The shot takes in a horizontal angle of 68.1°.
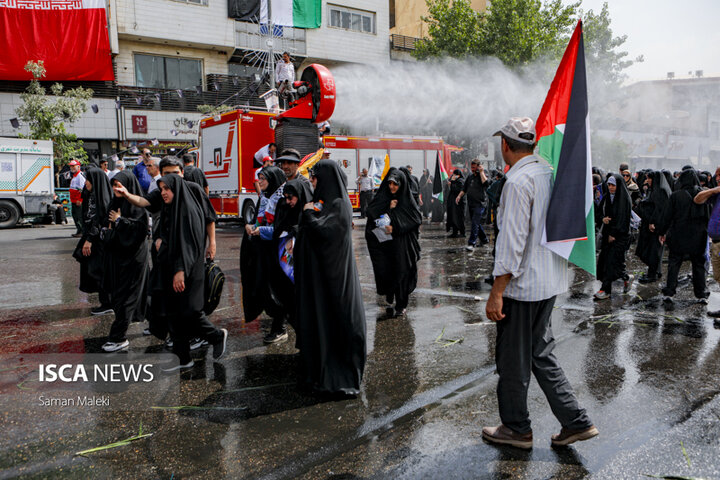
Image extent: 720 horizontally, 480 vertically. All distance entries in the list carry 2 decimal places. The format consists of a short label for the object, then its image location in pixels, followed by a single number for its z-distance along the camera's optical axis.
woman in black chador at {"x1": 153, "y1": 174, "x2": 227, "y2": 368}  4.27
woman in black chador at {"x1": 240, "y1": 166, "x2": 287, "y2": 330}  5.13
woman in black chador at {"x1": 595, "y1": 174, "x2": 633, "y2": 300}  7.07
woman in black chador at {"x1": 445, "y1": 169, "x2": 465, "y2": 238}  14.60
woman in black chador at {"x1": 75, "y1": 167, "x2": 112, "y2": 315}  6.09
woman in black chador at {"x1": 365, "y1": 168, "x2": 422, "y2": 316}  6.35
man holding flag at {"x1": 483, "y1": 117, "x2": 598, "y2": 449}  2.97
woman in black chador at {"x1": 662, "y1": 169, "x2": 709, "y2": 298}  6.68
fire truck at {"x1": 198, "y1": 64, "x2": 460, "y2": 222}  10.15
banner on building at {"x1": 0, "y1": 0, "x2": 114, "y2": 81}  24.66
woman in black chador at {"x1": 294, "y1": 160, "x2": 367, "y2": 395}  3.97
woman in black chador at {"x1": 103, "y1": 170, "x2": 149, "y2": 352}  4.96
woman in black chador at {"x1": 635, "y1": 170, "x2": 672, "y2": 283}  7.75
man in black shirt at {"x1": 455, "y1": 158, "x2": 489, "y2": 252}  11.99
